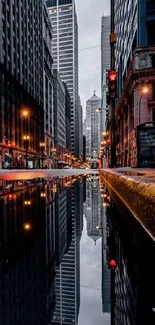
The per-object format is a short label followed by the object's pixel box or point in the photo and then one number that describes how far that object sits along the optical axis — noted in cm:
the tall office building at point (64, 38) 17512
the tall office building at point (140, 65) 3073
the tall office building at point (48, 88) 10088
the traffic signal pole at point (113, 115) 1586
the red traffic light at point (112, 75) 1351
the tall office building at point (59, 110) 12212
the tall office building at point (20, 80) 5372
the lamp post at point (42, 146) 8800
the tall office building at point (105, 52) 11800
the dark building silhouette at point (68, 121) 16238
